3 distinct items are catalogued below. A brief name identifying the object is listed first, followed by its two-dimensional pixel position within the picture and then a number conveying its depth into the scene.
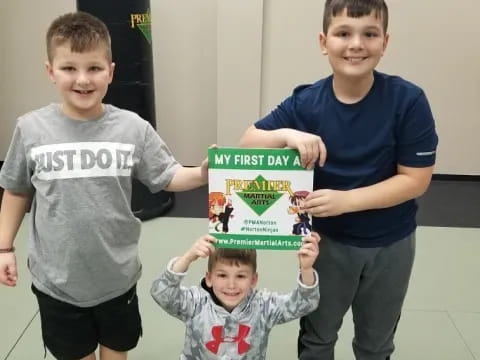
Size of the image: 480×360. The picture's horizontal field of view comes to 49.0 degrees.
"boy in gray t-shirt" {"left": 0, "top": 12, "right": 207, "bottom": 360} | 1.27
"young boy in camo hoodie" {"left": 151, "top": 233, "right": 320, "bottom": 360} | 1.36
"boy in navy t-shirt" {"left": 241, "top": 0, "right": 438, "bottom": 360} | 1.24
